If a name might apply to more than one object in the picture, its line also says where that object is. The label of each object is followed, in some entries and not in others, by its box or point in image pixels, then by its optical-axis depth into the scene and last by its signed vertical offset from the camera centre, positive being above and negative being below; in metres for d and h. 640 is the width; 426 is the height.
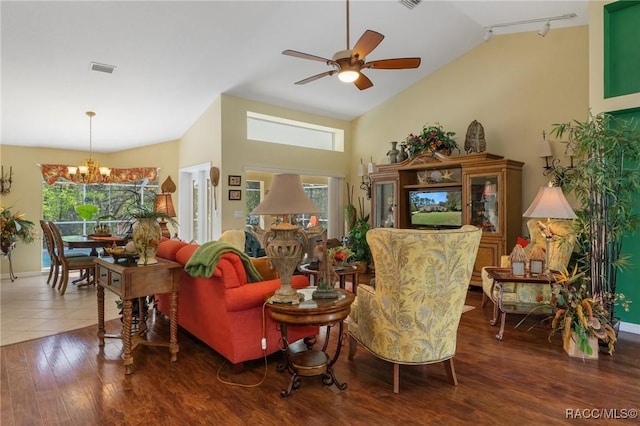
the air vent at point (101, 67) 4.17 +1.71
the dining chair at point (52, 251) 5.57 -0.59
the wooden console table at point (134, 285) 2.70 -0.57
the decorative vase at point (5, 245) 5.84 -0.50
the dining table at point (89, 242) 5.23 -0.42
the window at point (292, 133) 6.31 +1.51
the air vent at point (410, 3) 4.11 +2.40
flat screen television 5.54 +0.06
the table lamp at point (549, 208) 3.45 +0.03
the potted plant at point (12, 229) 5.85 -0.24
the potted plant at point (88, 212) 6.04 +0.03
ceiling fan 2.91 +1.32
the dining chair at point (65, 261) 5.23 -0.70
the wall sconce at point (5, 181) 6.19 +0.56
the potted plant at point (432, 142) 5.53 +1.09
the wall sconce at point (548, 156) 4.79 +0.73
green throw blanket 2.52 -0.32
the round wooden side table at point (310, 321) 2.25 -0.68
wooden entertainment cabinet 4.90 +0.26
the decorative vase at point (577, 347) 2.95 -1.13
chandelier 5.61 +0.67
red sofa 2.58 -0.75
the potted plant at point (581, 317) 2.96 -0.90
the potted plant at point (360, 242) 6.59 -0.56
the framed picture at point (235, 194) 5.71 +0.30
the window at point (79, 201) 6.77 +0.25
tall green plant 3.18 +0.20
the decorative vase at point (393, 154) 6.24 +1.00
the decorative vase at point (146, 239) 2.87 -0.20
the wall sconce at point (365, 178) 6.97 +0.67
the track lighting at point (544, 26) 4.36 +2.37
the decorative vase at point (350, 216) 7.21 -0.08
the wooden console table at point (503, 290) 3.37 -0.80
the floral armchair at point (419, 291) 2.26 -0.51
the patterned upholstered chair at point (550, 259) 3.71 -0.53
